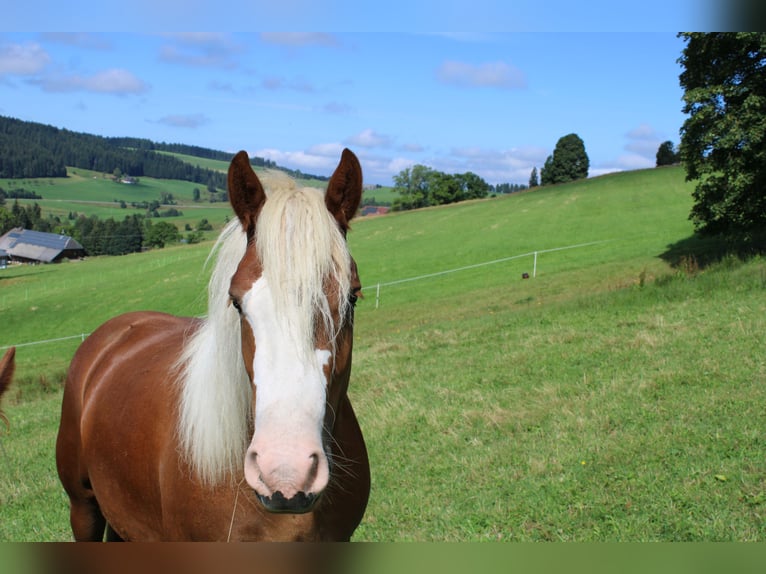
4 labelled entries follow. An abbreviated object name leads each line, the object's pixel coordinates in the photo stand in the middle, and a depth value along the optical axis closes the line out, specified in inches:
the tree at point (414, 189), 2321.6
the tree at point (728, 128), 612.4
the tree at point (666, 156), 2213.3
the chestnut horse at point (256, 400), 67.0
